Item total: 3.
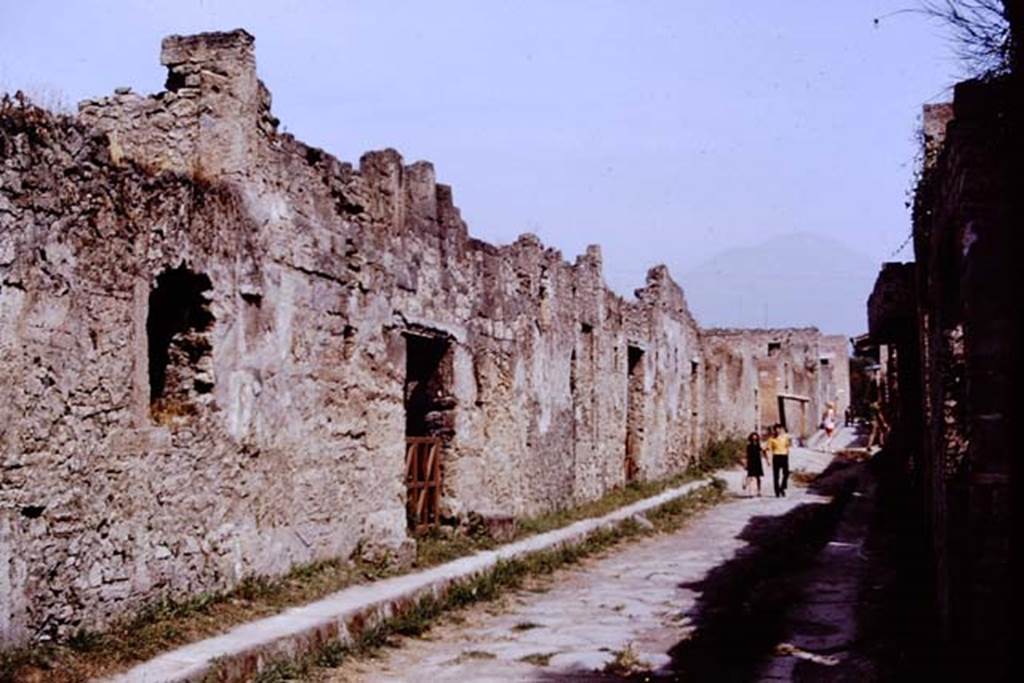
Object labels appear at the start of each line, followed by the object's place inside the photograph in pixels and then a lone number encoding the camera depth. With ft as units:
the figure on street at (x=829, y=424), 116.39
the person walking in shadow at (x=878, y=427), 77.10
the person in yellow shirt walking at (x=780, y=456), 62.18
